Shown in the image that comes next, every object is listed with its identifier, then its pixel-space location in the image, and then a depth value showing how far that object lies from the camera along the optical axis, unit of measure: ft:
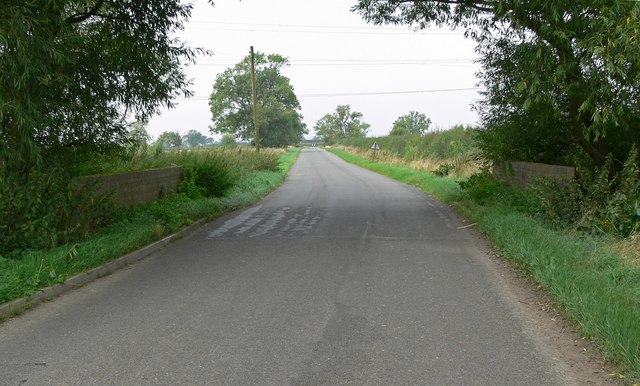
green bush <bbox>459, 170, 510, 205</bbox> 42.01
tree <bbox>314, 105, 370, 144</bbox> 531.91
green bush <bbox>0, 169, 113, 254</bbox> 22.90
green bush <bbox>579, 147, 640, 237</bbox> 26.00
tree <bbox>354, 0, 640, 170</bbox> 22.58
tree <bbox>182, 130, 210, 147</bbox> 437.91
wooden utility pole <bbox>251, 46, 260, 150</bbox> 116.01
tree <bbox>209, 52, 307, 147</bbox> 266.38
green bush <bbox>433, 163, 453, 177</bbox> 79.25
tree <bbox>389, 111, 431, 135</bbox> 451.48
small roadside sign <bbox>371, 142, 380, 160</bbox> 159.78
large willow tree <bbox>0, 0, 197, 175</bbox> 19.36
